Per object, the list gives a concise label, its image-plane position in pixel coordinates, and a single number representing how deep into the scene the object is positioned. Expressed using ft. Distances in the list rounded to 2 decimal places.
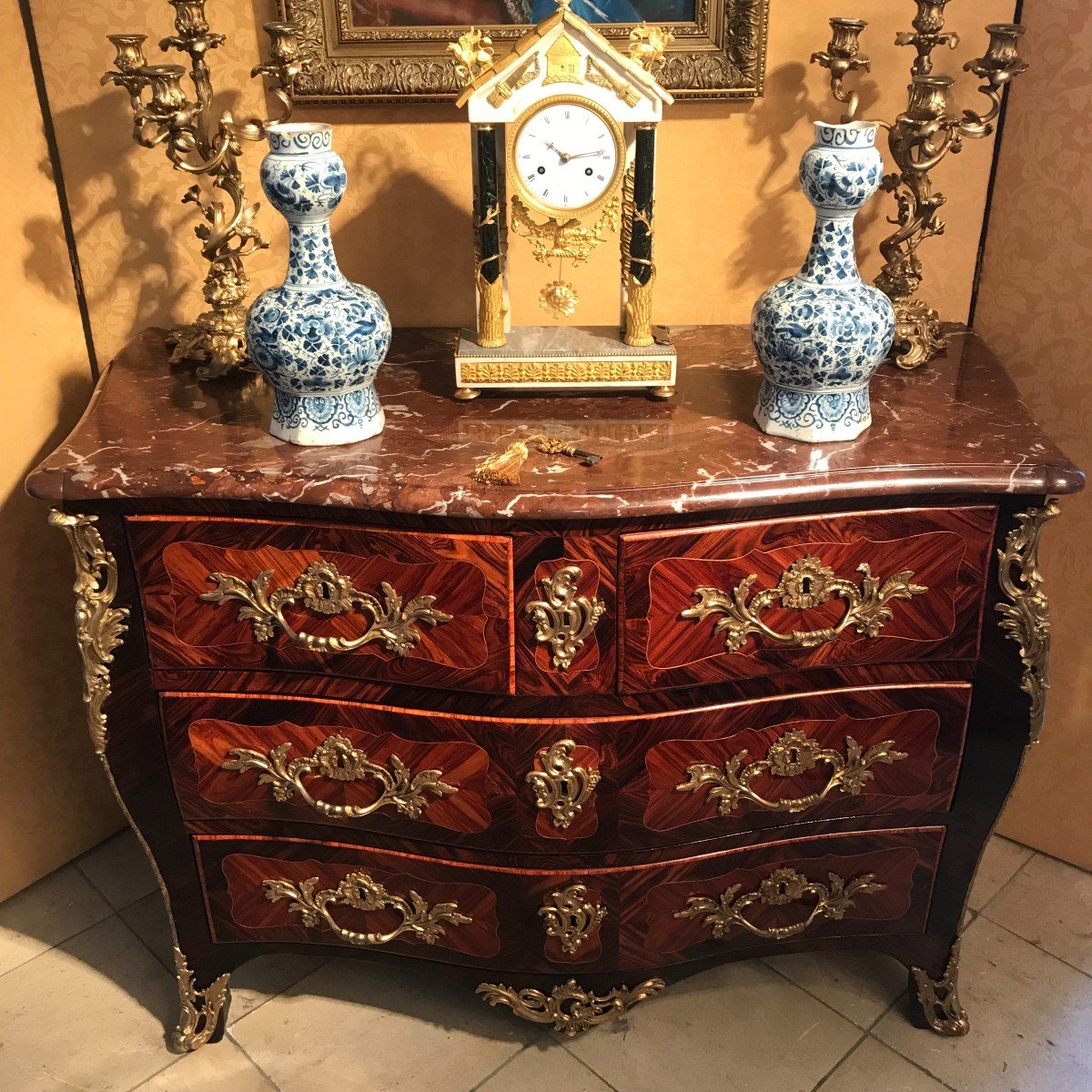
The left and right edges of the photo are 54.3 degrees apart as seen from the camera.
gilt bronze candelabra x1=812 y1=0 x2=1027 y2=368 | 5.31
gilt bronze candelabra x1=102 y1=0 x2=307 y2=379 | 5.23
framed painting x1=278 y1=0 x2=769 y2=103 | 5.75
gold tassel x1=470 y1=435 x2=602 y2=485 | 4.55
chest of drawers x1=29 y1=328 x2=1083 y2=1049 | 4.65
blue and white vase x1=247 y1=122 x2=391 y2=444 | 4.70
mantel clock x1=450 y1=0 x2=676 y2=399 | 4.92
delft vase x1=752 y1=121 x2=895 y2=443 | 4.69
